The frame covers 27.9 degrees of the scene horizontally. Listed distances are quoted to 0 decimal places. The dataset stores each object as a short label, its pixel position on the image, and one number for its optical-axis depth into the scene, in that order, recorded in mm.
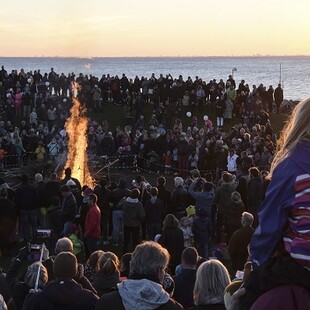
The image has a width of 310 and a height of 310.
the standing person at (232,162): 18266
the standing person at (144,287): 4449
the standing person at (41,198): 13781
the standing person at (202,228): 11461
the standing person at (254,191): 12719
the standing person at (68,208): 12414
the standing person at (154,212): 12641
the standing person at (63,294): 5199
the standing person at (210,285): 4844
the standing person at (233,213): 11938
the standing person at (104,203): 13477
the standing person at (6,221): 12477
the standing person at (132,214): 12445
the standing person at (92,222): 12047
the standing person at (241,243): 8984
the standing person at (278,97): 30756
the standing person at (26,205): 13383
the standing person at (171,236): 9992
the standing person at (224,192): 12992
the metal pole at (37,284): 6084
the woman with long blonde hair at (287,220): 2301
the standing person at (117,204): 13430
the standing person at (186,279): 6664
